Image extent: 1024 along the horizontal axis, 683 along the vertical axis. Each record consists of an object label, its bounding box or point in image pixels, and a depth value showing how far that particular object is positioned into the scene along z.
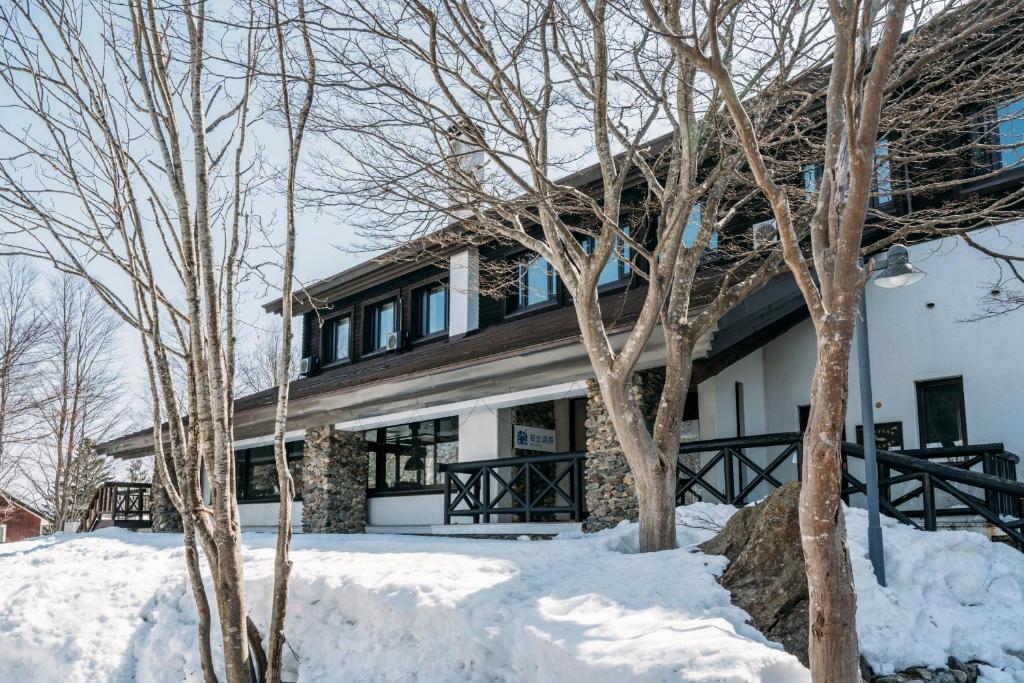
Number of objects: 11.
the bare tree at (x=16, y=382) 23.59
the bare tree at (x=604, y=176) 7.66
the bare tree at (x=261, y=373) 38.00
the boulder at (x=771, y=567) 6.07
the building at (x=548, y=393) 10.70
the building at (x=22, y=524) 39.12
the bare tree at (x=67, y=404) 25.16
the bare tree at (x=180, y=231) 4.98
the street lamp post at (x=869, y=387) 6.94
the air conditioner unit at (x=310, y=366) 20.21
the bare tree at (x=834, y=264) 4.34
